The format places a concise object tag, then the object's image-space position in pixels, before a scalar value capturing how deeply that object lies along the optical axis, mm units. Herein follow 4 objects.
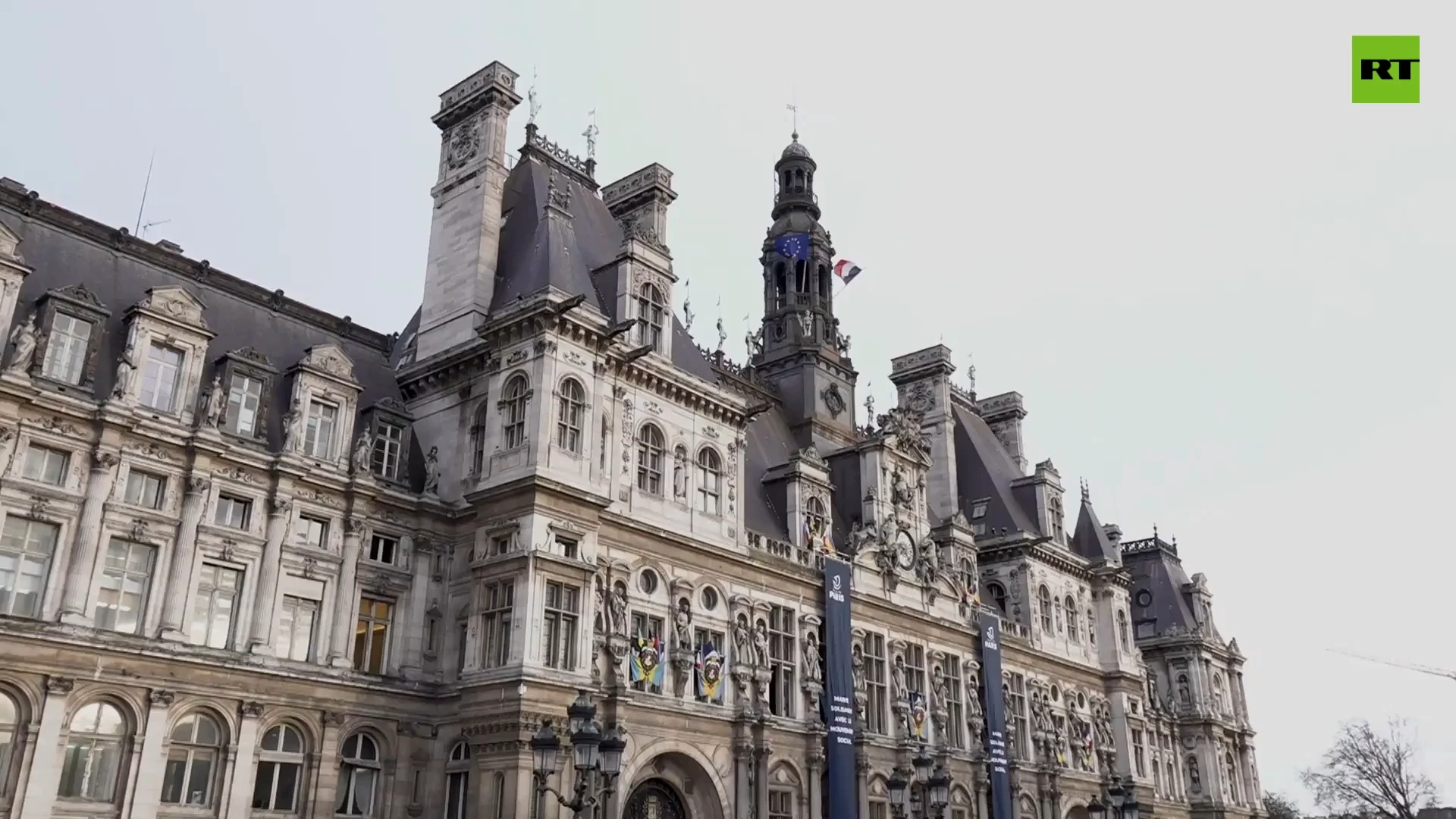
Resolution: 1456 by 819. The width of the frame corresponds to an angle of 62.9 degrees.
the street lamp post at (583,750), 23312
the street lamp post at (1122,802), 43688
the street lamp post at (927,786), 35875
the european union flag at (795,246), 61125
